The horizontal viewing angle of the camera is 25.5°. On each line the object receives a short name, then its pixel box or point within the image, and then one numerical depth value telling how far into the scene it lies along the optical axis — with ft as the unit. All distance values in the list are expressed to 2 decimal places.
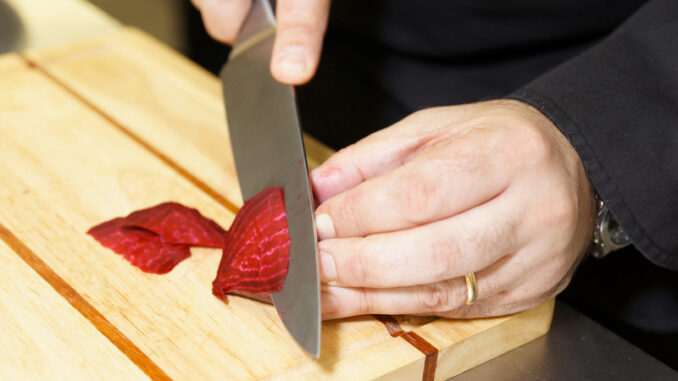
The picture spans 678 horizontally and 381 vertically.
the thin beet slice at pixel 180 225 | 2.56
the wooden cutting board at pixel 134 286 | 2.33
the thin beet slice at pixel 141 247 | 2.52
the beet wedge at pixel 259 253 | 2.38
